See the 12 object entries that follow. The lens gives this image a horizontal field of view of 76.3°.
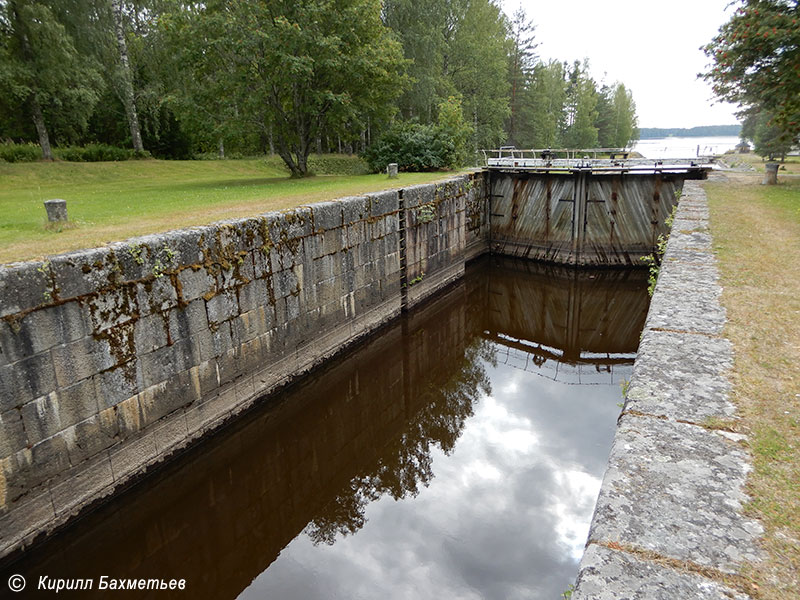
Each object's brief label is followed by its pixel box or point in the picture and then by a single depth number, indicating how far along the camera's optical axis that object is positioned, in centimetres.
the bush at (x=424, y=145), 1944
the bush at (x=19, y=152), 1967
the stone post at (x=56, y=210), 710
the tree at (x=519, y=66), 4175
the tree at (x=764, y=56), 1221
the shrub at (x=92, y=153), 2181
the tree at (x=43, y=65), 1805
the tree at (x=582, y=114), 5050
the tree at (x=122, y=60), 2148
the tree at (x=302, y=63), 1502
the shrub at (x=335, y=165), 2303
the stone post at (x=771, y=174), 1478
